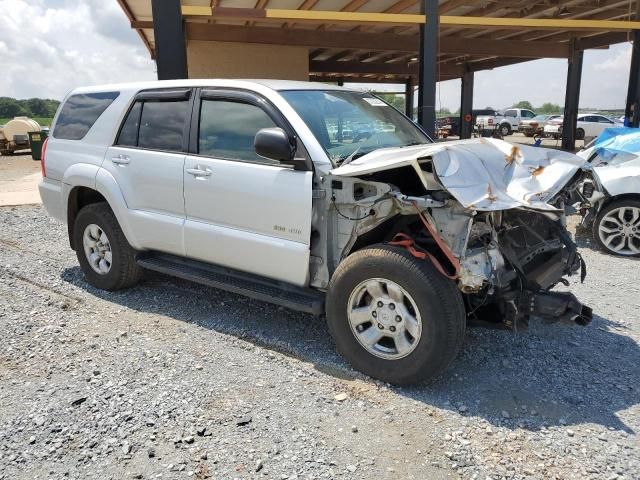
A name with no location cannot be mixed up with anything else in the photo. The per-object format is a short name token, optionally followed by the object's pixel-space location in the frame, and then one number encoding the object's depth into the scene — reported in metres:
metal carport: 8.66
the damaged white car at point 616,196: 6.31
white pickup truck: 37.19
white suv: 3.20
